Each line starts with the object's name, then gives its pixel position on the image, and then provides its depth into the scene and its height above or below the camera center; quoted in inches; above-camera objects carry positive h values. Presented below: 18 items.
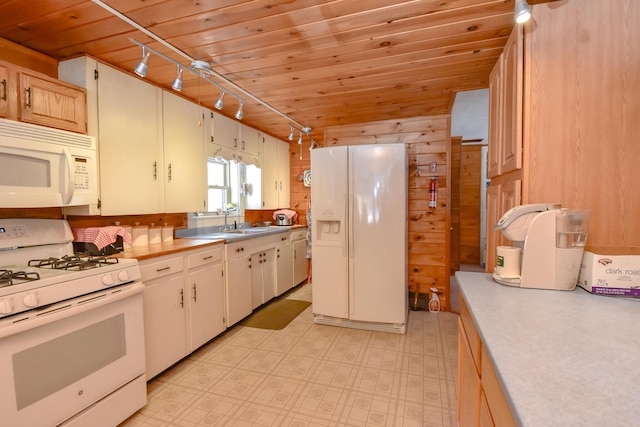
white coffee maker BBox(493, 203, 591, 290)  48.6 -6.3
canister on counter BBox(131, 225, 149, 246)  94.3 -8.4
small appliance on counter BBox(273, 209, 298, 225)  176.2 -5.7
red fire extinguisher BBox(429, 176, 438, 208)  132.3 +6.2
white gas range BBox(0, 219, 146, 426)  50.3 -23.3
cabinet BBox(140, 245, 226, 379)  80.7 -28.7
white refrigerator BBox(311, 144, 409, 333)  110.4 -10.7
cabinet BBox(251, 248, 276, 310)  129.9 -31.2
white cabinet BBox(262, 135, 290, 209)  167.6 +19.4
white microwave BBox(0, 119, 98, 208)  62.3 +9.4
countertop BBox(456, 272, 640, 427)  22.3 -14.6
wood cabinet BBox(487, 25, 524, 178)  57.5 +21.1
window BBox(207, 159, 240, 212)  146.3 +11.9
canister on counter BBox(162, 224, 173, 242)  105.8 -8.9
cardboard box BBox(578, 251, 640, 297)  44.5 -10.3
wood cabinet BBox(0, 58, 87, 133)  63.6 +24.6
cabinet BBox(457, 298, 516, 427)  31.6 -23.5
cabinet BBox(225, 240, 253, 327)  112.7 -28.2
